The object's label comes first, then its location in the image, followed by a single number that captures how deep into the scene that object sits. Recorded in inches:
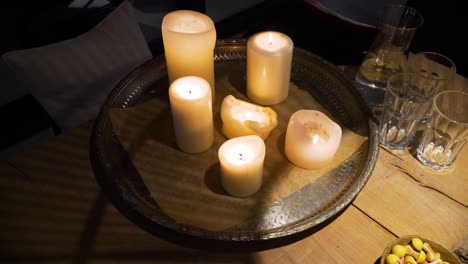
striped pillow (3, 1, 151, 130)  32.4
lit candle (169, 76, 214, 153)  24.2
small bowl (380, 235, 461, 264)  21.2
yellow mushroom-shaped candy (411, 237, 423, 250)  21.8
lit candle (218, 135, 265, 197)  22.5
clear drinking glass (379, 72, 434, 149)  27.2
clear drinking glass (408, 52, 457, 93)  29.7
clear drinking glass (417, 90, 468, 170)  25.4
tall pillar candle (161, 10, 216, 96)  26.1
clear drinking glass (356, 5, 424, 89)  31.4
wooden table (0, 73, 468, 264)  22.4
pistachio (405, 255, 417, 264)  21.4
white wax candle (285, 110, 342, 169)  24.2
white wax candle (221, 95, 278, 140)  25.7
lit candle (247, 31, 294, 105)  27.1
